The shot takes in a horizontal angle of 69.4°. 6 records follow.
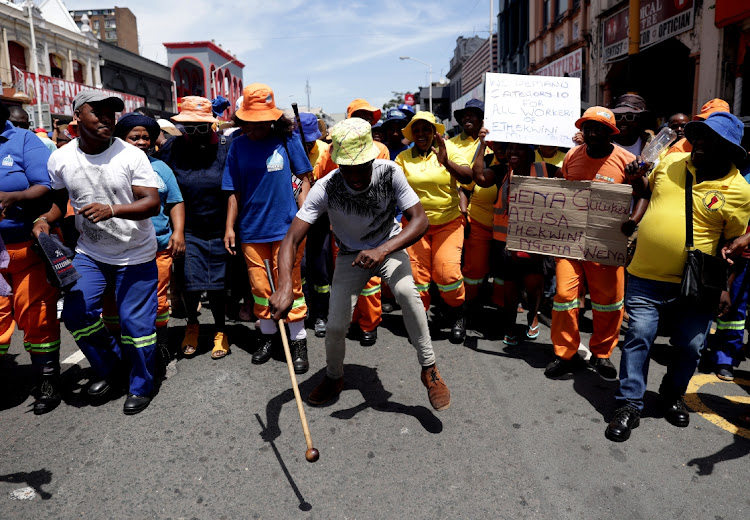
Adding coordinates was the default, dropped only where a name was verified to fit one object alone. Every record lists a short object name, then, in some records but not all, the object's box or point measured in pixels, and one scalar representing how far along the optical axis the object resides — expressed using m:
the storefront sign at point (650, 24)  12.59
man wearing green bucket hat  3.28
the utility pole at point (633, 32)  10.08
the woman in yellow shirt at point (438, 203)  4.96
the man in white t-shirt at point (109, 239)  3.55
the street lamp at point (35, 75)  24.10
